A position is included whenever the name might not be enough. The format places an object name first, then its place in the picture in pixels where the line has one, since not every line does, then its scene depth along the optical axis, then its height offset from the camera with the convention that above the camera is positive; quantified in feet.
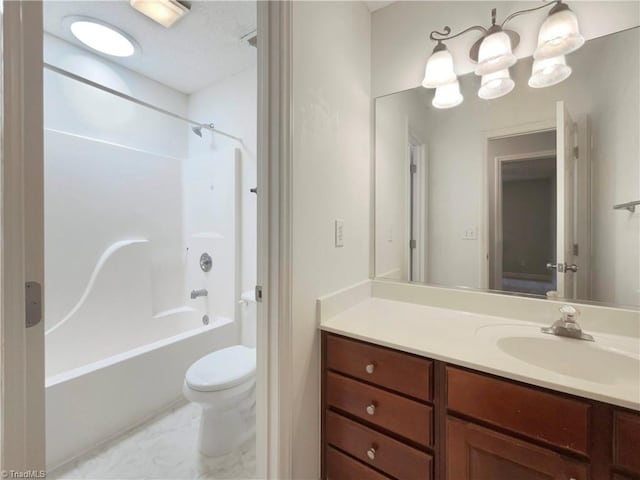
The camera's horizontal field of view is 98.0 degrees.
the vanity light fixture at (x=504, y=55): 3.58 +2.59
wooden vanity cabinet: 2.36 -1.91
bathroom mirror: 3.60 +0.82
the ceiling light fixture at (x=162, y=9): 4.97 +4.21
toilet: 4.60 -2.70
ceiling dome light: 5.60 +4.29
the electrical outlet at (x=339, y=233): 4.30 +0.07
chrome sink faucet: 3.39 -1.12
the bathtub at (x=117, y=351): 4.61 -2.47
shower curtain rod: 4.70 +2.83
